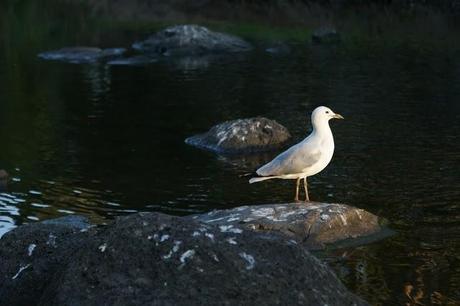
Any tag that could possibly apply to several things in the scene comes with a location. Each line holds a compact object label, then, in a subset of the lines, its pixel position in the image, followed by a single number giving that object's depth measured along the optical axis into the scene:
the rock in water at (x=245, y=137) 21.30
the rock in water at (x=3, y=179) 17.73
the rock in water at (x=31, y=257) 10.02
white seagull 14.30
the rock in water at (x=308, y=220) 13.18
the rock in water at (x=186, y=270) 8.45
